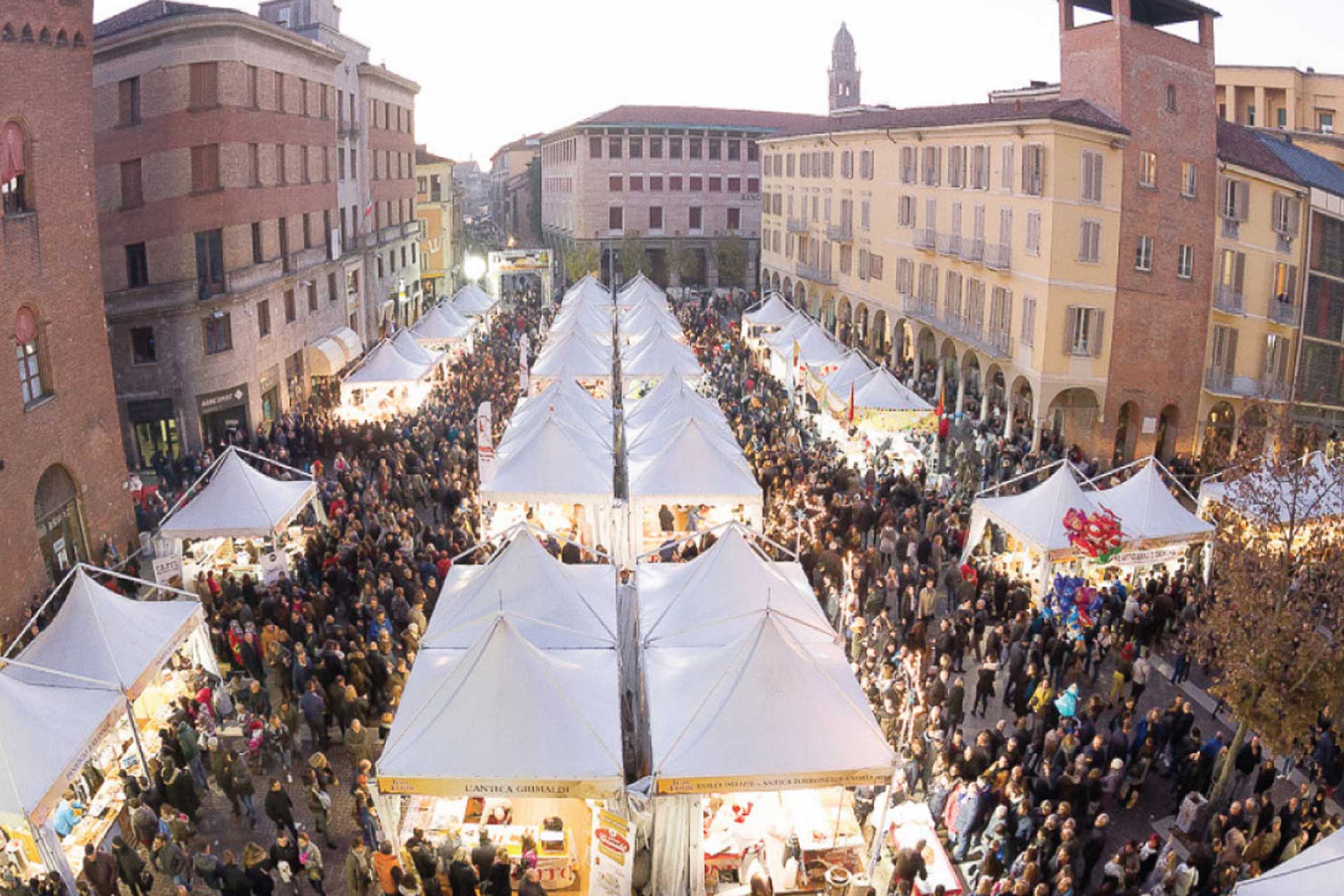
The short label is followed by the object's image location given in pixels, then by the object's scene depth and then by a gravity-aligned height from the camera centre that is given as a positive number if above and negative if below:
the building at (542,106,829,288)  65.94 +5.18
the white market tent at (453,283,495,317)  41.00 -1.28
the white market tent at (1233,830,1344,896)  9.14 -5.11
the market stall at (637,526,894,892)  11.04 -4.91
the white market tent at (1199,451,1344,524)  13.70 -2.93
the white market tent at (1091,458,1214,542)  17.91 -4.01
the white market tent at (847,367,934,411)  24.92 -2.91
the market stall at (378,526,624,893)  10.96 -4.84
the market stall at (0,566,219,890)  10.91 -4.92
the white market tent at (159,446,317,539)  18.39 -4.10
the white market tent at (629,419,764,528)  19.56 -3.77
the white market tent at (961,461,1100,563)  17.52 -4.07
